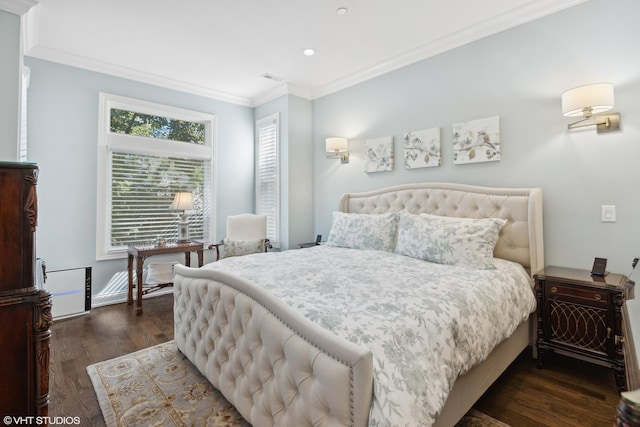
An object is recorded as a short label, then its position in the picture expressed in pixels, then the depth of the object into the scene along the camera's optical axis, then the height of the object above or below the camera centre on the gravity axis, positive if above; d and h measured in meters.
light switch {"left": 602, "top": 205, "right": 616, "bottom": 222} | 2.28 +0.01
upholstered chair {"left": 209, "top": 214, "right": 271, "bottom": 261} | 3.99 -0.22
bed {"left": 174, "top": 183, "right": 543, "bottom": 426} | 1.10 -0.48
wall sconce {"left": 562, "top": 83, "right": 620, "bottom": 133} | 2.15 +0.78
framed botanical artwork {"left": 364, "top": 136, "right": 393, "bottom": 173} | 3.67 +0.77
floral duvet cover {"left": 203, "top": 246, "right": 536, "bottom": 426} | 1.11 -0.45
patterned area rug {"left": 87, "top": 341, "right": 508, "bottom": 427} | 1.73 -1.10
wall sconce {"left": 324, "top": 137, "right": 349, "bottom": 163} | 3.99 +0.94
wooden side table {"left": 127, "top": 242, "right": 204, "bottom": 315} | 3.43 -0.37
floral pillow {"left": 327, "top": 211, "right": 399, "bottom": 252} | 3.06 -0.14
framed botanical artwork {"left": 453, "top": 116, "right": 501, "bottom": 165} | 2.85 +0.72
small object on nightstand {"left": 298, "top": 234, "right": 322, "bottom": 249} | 4.20 -0.35
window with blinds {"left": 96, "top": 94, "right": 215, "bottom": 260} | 3.73 +0.66
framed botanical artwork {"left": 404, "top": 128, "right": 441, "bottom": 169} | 3.26 +0.74
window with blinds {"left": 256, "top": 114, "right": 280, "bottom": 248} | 4.57 +0.69
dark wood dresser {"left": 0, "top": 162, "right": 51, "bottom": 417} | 1.18 -0.33
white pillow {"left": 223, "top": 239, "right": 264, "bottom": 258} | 3.96 -0.36
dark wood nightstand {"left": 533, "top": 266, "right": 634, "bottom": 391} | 1.98 -0.68
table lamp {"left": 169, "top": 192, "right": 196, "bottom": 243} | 3.89 +0.16
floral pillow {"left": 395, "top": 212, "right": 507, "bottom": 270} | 2.33 -0.19
